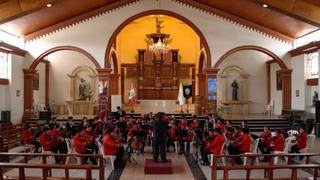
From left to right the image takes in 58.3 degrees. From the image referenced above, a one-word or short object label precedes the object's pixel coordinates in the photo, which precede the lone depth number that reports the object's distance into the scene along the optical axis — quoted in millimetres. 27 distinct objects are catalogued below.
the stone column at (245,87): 19104
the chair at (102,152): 8155
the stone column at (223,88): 19046
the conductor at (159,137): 8368
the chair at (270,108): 18237
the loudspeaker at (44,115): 15459
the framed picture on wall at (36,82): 16999
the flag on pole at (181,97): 17428
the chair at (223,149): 7926
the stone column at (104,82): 16006
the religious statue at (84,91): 18870
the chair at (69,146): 8642
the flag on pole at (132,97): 17146
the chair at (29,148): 9623
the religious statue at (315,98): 13796
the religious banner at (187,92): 18108
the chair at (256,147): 8724
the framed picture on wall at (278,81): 17478
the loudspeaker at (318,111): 12576
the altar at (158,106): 18975
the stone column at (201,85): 17697
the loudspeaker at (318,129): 12529
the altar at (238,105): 18307
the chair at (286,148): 8414
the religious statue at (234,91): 18952
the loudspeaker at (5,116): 13561
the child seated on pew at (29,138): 9347
